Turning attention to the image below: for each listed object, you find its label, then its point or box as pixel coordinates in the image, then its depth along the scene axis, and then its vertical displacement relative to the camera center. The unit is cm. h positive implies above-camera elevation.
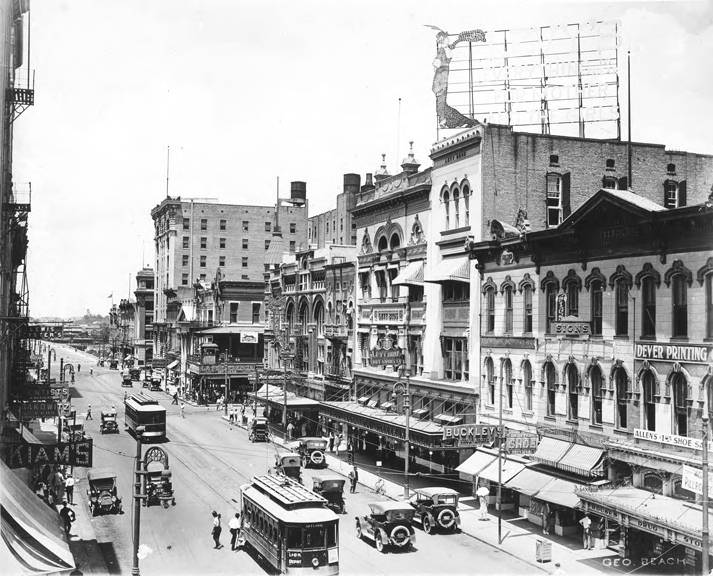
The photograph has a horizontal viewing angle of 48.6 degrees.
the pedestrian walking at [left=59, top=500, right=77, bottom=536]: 3041 -795
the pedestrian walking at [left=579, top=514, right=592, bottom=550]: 2983 -816
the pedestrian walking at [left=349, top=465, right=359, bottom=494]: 4078 -841
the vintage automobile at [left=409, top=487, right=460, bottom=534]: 3194 -786
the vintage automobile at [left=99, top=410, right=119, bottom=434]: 6009 -809
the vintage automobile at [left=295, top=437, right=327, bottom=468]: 4759 -817
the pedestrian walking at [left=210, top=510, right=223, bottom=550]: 2977 -811
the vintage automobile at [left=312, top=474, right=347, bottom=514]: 3497 -765
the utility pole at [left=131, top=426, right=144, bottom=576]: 2315 -599
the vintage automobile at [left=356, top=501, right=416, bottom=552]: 2916 -779
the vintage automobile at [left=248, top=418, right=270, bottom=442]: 5706 -819
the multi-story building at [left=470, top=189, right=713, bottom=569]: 2706 -184
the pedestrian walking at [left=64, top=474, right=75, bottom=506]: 3644 -793
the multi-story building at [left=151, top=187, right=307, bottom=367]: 11938 +1196
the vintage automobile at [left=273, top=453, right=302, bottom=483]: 4016 -759
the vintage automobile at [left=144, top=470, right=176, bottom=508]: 3656 -806
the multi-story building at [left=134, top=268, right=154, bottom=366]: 14775 -4
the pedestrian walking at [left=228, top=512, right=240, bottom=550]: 3016 -811
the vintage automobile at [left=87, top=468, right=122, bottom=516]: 3519 -791
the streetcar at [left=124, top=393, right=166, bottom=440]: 5384 -695
